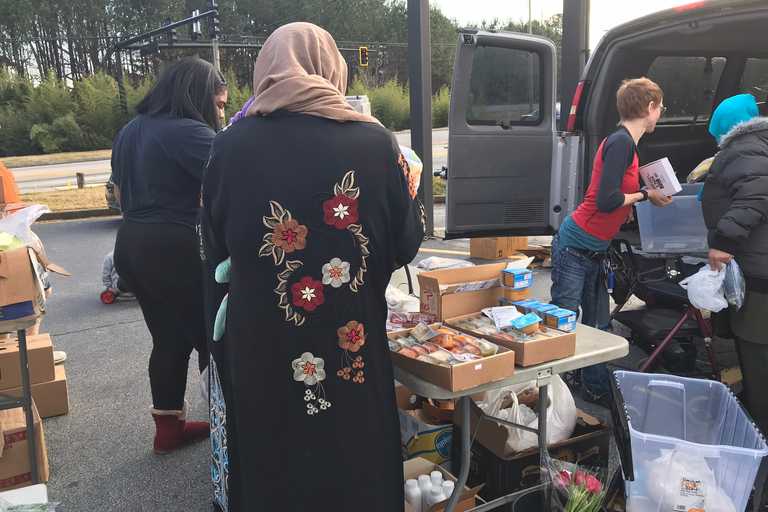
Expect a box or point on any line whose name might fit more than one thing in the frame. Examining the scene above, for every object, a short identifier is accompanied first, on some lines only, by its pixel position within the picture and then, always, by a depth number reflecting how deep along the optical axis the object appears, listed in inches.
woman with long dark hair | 100.0
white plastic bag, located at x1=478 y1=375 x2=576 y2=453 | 95.7
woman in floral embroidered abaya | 64.2
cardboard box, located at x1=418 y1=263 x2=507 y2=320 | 85.5
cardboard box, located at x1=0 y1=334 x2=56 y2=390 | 124.4
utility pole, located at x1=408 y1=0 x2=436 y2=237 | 280.2
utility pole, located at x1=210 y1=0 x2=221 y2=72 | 593.3
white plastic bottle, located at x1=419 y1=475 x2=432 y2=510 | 87.7
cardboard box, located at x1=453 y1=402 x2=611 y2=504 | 93.3
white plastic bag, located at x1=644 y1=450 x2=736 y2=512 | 78.7
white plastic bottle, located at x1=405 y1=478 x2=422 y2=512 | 87.1
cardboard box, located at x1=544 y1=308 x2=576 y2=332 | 80.4
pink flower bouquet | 80.7
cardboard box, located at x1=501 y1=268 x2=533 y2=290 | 86.0
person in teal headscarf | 98.9
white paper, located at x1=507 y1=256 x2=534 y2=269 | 90.0
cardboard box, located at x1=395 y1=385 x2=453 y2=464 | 100.7
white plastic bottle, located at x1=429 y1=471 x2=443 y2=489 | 89.0
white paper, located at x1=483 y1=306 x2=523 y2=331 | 80.0
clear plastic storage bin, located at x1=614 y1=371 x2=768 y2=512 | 78.3
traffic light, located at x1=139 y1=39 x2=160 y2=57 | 780.8
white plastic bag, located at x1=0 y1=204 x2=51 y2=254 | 100.9
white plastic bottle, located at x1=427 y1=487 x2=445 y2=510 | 86.7
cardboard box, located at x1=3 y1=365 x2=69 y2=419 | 132.7
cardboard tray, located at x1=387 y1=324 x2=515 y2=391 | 68.5
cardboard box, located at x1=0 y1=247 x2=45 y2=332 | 92.7
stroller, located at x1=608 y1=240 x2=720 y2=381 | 133.3
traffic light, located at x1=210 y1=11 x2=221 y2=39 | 597.3
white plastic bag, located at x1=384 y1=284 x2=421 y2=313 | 99.0
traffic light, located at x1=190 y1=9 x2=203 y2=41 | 613.0
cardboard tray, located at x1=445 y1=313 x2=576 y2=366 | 74.7
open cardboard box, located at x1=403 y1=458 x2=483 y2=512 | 85.4
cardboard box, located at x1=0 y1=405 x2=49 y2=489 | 105.0
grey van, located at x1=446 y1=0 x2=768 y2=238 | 161.9
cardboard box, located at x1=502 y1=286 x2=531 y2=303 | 87.0
